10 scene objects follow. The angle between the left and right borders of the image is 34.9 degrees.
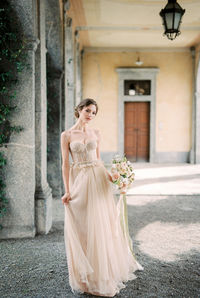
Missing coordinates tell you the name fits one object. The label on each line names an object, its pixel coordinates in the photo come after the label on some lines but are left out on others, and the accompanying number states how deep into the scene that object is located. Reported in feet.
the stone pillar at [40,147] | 14.33
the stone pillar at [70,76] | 23.87
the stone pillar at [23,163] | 13.74
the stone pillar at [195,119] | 41.42
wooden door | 43.62
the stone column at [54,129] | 21.61
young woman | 9.12
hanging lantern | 17.71
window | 43.40
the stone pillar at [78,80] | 34.98
